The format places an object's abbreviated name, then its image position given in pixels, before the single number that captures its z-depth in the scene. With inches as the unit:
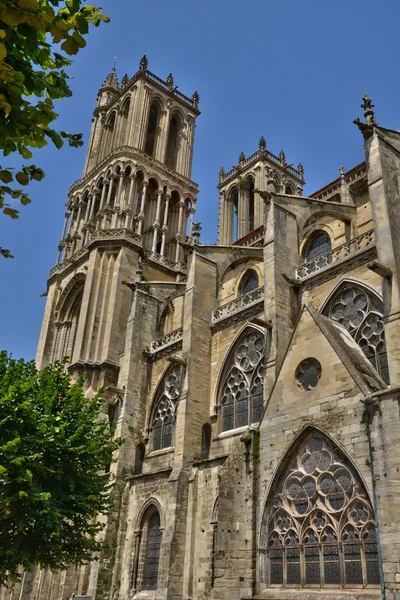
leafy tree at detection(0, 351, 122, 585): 479.5
